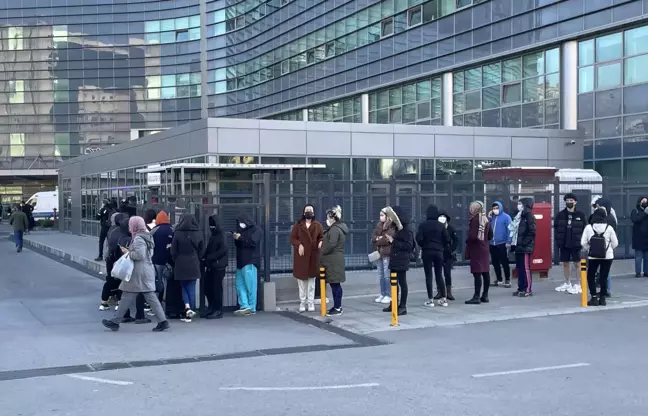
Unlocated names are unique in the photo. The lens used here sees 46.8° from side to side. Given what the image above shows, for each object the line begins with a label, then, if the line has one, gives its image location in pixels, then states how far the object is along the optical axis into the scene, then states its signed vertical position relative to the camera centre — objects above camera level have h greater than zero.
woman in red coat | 13.11 -0.98
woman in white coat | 12.68 -0.98
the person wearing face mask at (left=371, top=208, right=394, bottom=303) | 12.48 -0.97
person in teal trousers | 12.29 -1.13
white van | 52.91 -0.59
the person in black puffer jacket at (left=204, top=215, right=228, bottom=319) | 12.01 -1.17
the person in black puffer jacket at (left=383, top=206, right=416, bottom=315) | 12.10 -0.91
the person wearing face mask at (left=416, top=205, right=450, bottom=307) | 12.66 -0.85
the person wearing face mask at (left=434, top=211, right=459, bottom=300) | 13.25 -1.12
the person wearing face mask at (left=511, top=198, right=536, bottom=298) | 13.80 -1.01
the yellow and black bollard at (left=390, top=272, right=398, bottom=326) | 11.20 -1.58
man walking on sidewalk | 25.92 -1.00
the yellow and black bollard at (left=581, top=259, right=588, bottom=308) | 12.94 -1.60
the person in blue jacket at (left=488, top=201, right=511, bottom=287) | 14.71 -0.95
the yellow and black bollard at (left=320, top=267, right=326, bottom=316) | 12.17 -1.56
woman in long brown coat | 12.54 -0.89
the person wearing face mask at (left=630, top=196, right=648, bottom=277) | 16.38 -0.96
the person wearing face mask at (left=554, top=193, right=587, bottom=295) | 14.18 -0.80
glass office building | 26.52 +6.77
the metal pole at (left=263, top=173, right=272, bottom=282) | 12.94 -0.35
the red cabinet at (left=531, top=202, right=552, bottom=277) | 15.76 -1.05
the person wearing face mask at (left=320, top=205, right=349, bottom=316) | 12.18 -1.03
